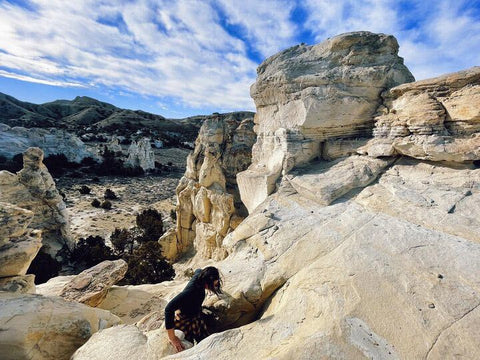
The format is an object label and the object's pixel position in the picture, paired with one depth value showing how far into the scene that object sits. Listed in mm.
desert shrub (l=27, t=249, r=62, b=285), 12383
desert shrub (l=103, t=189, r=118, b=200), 27000
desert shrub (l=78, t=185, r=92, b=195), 28172
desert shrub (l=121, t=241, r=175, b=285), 11406
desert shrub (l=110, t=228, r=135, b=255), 15781
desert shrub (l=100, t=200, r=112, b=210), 23988
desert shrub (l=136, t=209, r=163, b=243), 18094
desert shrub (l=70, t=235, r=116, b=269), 14741
